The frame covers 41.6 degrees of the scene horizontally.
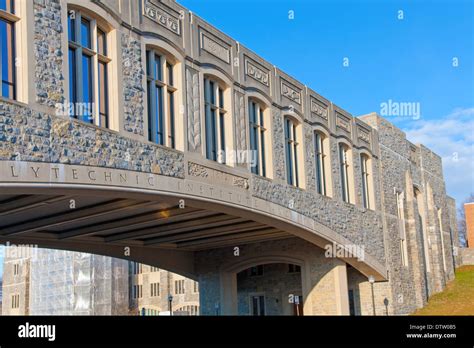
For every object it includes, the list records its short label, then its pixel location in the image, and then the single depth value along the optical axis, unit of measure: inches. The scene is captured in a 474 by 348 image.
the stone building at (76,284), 2332.7
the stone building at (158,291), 2436.0
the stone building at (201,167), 562.9
